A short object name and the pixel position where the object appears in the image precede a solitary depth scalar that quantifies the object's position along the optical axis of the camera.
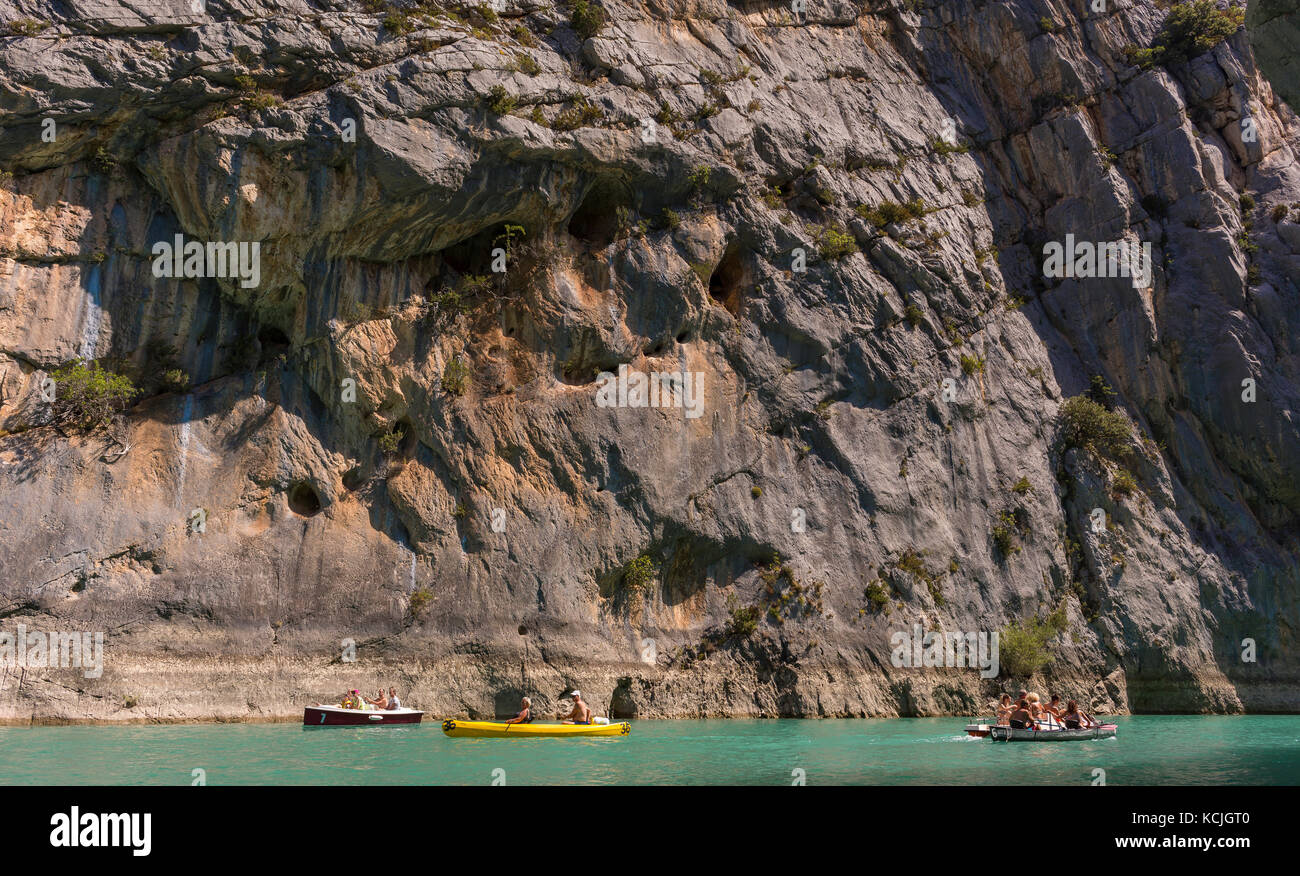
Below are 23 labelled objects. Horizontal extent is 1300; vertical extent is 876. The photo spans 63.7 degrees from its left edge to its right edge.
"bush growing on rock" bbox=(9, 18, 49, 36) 27.48
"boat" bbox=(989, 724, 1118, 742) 24.84
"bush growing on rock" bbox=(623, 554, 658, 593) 30.91
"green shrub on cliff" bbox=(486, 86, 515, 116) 30.61
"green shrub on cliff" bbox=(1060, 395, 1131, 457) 37.09
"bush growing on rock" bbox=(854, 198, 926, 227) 36.66
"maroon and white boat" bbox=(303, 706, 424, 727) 25.56
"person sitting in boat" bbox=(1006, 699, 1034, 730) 25.27
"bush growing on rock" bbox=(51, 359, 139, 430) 27.92
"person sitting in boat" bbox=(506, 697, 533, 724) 25.27
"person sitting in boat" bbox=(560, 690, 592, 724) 25.44
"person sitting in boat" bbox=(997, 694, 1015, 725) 25.69
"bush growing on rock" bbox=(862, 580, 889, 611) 32.41
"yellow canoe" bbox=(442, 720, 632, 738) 24.22
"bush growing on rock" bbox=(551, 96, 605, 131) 31.67
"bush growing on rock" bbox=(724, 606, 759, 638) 31.25
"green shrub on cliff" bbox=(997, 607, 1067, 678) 32.56
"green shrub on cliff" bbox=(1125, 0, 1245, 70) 41.94
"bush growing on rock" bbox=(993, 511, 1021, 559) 34.59
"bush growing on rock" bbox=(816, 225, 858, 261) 35.28
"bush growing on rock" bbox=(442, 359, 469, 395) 31.28
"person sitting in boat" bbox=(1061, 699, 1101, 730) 25.78
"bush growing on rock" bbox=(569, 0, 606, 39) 33.91
